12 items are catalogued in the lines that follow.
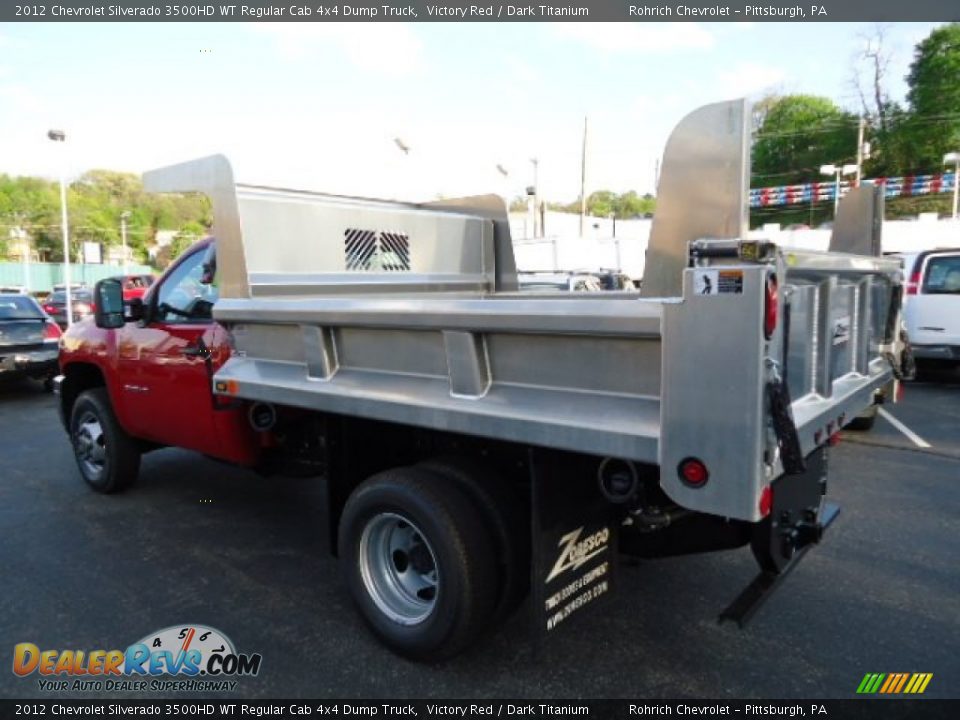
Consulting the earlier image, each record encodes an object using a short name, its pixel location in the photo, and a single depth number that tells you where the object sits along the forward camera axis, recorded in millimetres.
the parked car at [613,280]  15156
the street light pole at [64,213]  16562
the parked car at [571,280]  12194
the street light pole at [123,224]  72825
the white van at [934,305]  10500
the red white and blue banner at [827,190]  30312
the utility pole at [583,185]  26575
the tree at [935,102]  44719
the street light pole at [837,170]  30859
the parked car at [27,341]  10305
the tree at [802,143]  48938
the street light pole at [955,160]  25745
